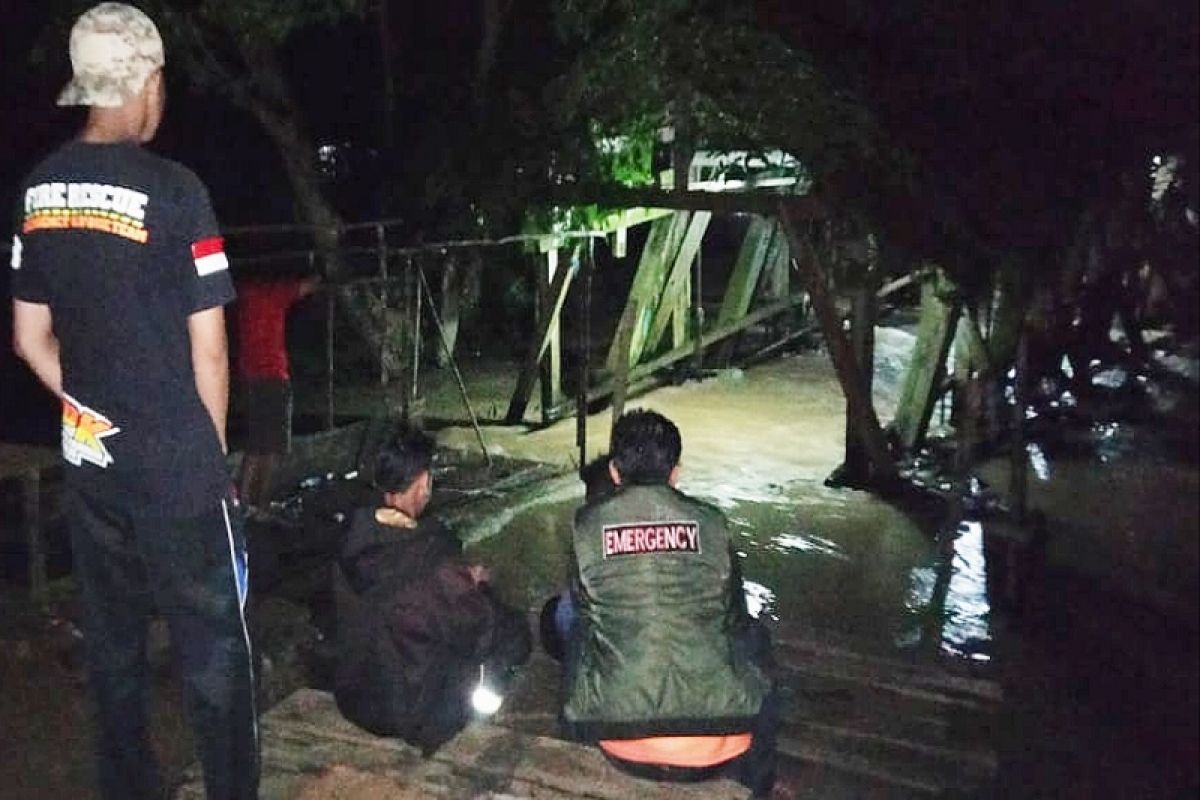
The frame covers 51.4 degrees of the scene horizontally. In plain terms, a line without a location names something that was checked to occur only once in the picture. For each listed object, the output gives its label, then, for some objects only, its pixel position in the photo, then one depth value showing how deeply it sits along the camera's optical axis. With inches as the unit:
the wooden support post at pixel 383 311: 321.1
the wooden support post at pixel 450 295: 450.9
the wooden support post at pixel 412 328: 338.3
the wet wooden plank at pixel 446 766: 150.6
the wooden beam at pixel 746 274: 552.7
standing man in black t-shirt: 118.0
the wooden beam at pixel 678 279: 484.4
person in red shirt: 294.5
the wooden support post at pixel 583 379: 362.3
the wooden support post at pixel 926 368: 378.6
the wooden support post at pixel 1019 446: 267.6
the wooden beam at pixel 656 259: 468.4
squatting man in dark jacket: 160.4
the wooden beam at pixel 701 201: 334.6
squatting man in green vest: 142.3
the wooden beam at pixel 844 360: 339.0
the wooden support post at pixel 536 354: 415.6
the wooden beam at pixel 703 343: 482.9
